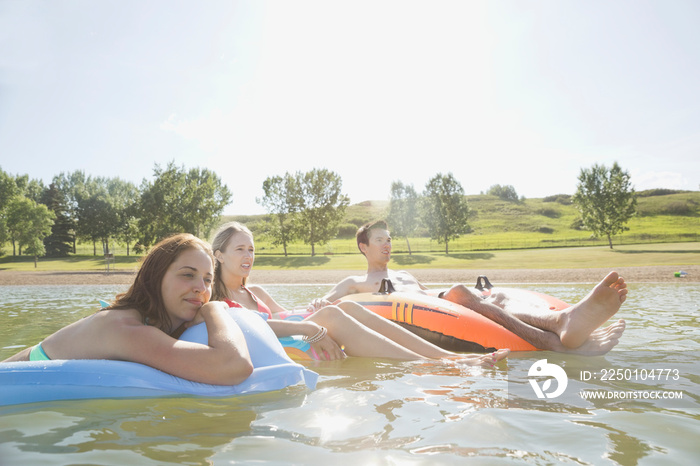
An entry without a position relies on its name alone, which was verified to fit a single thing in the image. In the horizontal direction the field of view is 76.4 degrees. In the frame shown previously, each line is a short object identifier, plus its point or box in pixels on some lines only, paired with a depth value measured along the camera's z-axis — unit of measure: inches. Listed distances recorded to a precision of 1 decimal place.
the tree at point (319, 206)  1402.6
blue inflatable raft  97.7
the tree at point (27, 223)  1200.2
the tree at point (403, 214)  1430.9
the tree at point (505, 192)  4082.2
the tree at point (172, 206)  1325.0
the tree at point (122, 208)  1357.0
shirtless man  142.3
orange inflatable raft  161.9
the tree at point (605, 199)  1417.3
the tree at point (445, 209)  1382.9
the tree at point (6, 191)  1255.2
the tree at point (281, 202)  1423.5
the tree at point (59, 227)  1663.4
